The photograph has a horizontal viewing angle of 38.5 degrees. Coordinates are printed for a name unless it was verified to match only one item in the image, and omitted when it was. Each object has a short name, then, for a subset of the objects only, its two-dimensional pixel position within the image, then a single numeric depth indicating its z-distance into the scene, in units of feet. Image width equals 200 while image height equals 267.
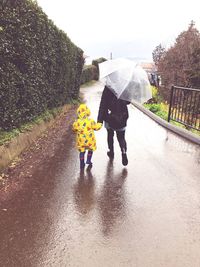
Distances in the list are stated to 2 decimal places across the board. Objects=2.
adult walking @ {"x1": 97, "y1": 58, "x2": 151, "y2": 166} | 16.28
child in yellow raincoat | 16.79
